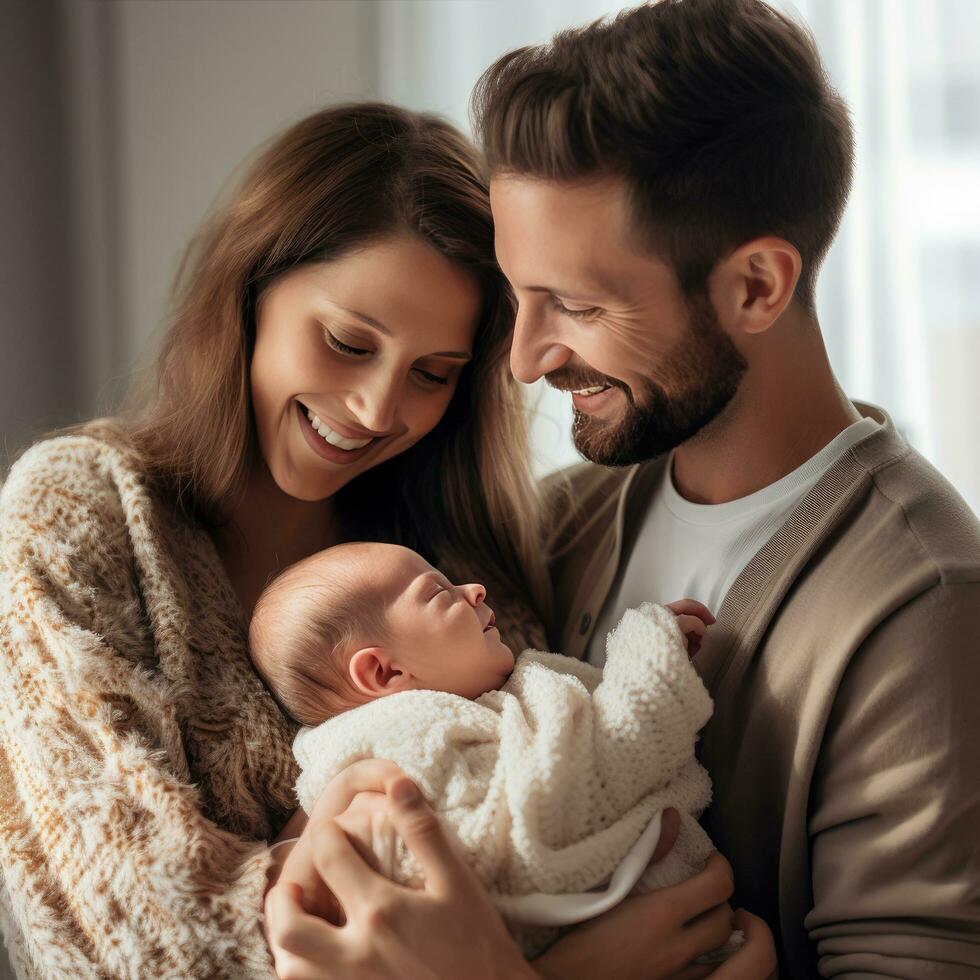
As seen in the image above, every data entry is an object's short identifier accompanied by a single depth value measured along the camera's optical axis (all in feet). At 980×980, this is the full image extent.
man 4.53
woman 4.49
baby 4.44
